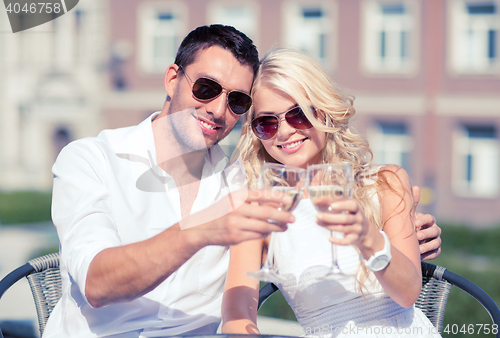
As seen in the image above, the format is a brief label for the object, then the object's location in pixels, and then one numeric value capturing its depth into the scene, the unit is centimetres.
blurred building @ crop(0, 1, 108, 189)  1132
